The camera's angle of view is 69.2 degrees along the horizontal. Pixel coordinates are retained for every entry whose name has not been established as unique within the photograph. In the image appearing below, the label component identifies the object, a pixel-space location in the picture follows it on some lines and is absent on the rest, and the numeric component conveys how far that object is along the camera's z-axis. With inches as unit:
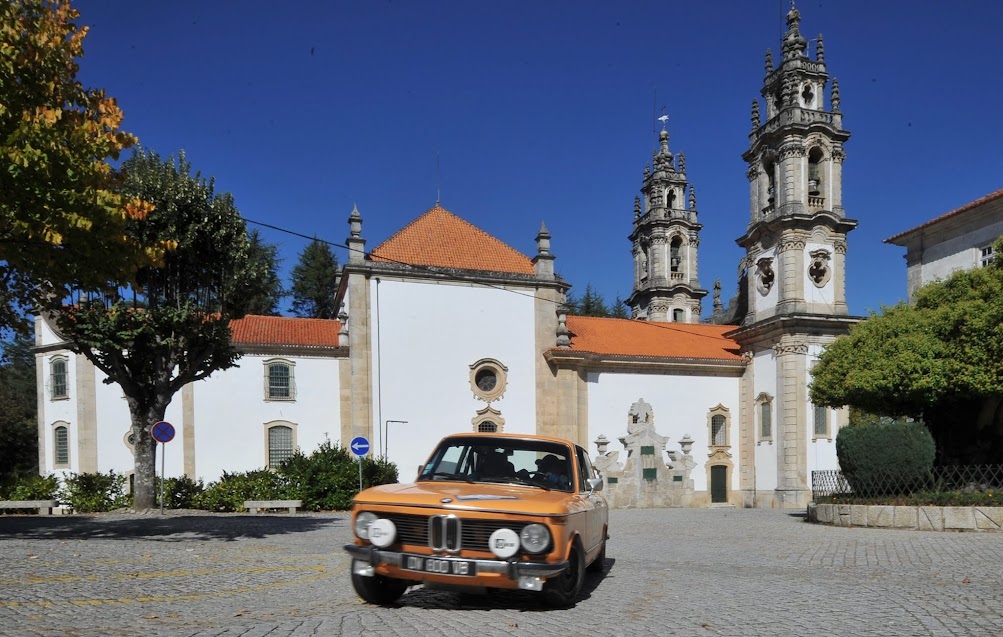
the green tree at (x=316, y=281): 2052.2
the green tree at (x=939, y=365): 641.6
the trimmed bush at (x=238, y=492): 824.9
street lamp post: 1074.7
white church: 1059.3
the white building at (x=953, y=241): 1084.5
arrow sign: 776.9
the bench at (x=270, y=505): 804.6
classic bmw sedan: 227.3
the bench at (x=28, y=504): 764.0
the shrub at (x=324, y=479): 831.1
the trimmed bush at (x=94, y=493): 778.2
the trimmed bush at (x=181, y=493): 848.9
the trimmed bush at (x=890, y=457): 626.8
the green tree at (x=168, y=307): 657.6
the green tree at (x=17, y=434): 1520.7
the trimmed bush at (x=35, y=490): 809.5
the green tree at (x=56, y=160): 382.9
